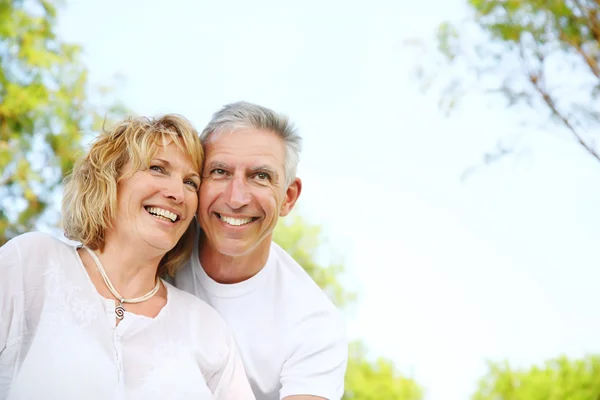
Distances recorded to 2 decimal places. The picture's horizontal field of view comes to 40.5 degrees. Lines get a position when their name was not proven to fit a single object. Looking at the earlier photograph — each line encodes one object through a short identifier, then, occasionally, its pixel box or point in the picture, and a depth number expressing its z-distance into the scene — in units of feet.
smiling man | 9.17
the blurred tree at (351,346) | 50.52
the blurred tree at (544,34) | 21.58
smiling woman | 7.39
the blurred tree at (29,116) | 26.25
